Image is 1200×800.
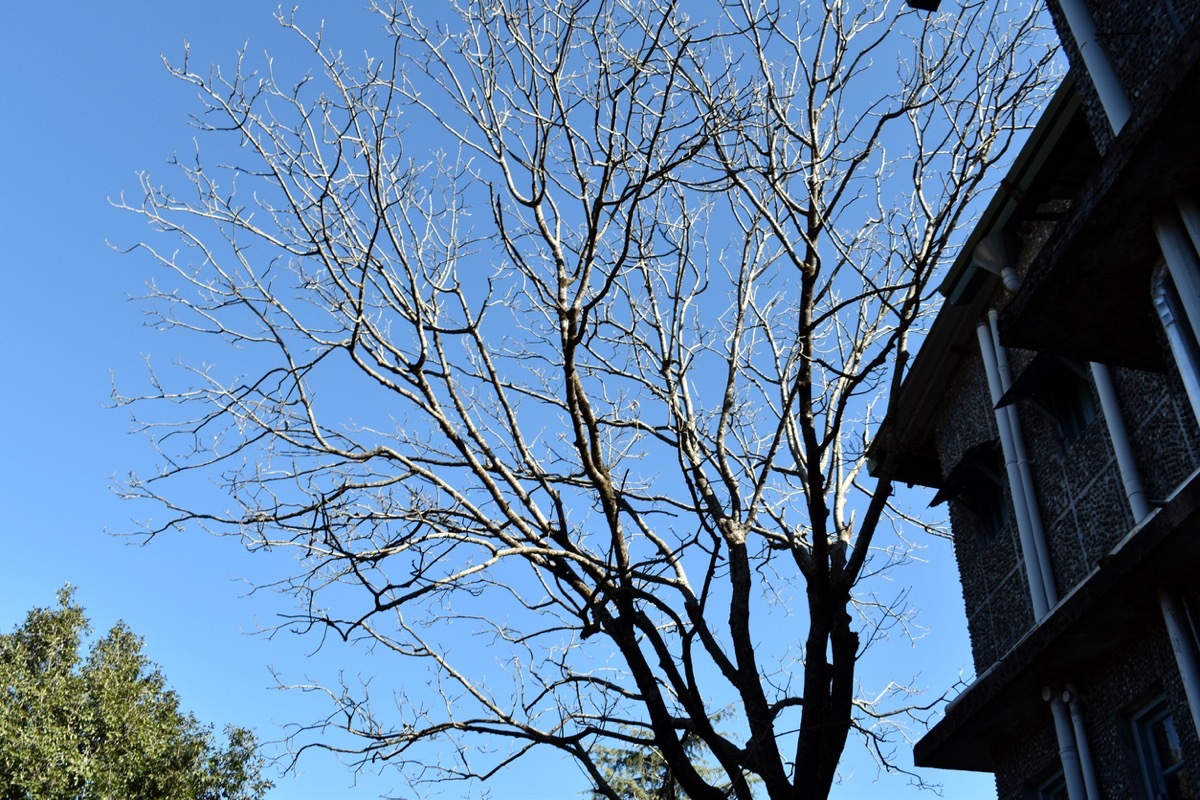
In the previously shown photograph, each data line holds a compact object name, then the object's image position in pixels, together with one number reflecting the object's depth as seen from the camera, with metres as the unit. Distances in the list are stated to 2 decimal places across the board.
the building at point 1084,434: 5.71
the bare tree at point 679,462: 7.72
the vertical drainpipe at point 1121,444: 8.38
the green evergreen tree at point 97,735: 20.00
